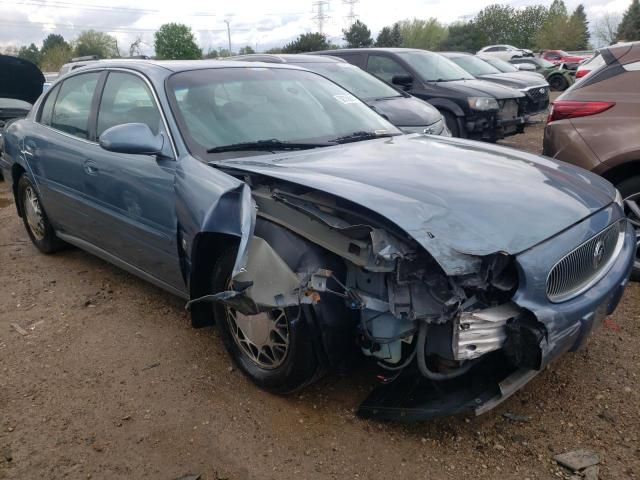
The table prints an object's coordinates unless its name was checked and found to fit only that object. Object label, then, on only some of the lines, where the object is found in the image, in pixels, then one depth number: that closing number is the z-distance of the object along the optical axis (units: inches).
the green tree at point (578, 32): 2465.6
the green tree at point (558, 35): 2450.8
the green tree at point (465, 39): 2687.0
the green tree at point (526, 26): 2829.7
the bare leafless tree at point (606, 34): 2626.5
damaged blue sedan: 88.5
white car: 1192.3
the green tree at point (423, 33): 3597.4
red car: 1222.0
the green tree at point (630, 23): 2267.5
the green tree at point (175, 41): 2618.1
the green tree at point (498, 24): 2869.1
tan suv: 158.6
